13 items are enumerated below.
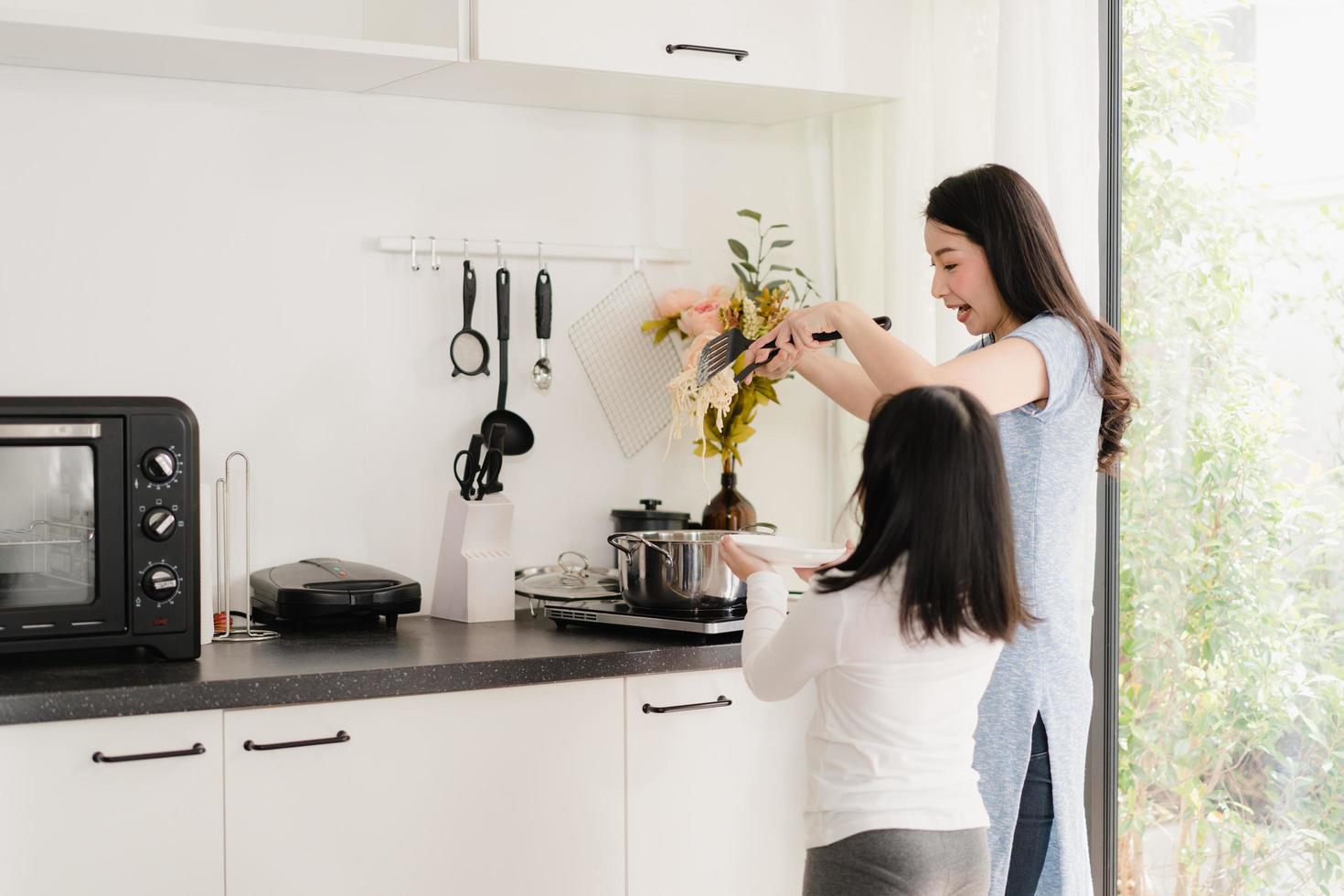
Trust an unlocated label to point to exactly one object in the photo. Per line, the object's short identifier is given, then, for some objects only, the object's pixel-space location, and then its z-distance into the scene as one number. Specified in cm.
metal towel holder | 193
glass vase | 237
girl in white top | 127
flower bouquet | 223
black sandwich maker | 195
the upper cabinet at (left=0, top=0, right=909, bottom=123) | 192
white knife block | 212
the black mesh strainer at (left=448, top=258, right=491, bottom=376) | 229
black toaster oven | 169
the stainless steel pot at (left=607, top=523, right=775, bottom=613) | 193
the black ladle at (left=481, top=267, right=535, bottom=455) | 230
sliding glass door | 177
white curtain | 198
